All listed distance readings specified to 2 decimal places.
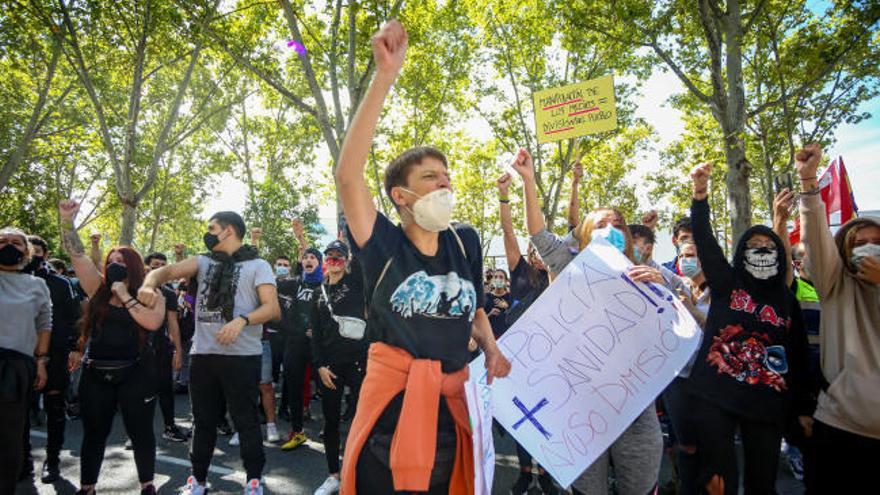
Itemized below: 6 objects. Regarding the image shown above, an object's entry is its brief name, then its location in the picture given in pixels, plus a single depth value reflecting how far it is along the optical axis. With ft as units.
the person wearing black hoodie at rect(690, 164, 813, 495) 9.33
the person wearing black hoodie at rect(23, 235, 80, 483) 15.05
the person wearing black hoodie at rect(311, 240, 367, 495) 14.10
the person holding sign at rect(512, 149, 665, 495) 8.49
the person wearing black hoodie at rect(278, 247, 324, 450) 18.60
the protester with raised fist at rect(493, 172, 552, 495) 11.01
